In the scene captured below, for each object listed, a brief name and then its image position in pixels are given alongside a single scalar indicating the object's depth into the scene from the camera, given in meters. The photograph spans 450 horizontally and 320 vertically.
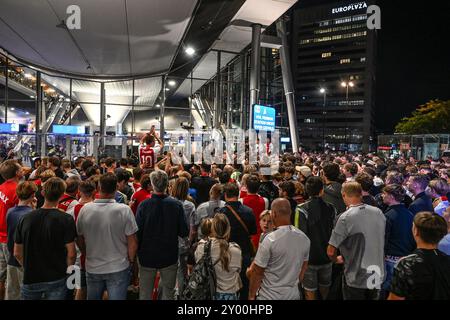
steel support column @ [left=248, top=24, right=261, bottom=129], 16.95
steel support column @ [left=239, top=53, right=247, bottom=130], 20.44
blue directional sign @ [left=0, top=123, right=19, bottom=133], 14.96
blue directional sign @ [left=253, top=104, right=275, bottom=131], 14.98
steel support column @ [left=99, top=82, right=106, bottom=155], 18.76
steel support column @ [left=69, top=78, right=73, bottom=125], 18.33
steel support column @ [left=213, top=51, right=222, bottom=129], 20.22
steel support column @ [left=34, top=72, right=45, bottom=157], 17.83
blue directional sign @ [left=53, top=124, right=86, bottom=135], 16.09
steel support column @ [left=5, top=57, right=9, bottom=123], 17.06
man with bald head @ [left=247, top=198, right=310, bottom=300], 2.98
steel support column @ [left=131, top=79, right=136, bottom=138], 19.21
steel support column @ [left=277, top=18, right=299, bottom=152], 20.83
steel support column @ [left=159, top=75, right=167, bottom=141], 19.34
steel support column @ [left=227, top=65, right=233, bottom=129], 20.84
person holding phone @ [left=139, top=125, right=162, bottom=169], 8.16
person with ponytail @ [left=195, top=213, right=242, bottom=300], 3.06
